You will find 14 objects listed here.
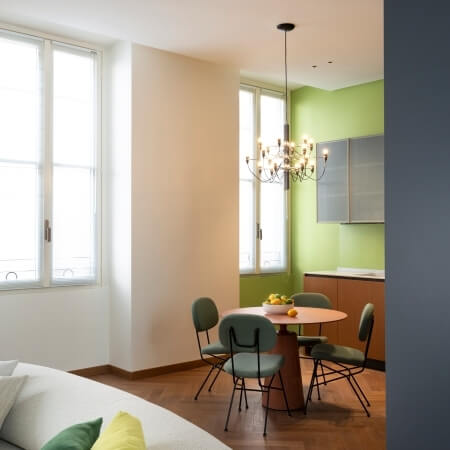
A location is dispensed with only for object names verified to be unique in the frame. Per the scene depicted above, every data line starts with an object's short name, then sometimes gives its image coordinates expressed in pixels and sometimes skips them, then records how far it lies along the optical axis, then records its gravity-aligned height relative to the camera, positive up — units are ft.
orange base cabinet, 20.13 -2.88
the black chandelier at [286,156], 16.48 +2.18
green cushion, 5.03 -1.96
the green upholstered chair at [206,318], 16.39 -2.77
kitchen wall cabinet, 21.34 +1.79
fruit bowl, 16.10 -2.34
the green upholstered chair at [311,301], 18.31 -2.42
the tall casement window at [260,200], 24.14 +1.25
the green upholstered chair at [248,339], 13.70 -2.77
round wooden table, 15.55 -3.83
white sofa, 5.80 -2.21
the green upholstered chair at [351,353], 15.06 -3.50
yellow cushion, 4.76 -1.85
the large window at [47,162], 17.47 +2.20
